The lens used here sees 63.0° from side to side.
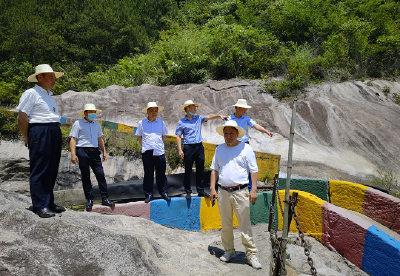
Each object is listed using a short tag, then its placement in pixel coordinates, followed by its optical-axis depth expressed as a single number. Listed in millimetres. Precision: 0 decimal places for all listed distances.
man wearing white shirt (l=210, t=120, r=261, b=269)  4398
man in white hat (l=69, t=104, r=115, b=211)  5480
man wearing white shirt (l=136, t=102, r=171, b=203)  5906
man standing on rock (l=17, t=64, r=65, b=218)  4207
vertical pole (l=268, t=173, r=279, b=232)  5253
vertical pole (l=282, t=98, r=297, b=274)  3221
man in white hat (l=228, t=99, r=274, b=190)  5824
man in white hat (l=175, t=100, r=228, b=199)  6035
